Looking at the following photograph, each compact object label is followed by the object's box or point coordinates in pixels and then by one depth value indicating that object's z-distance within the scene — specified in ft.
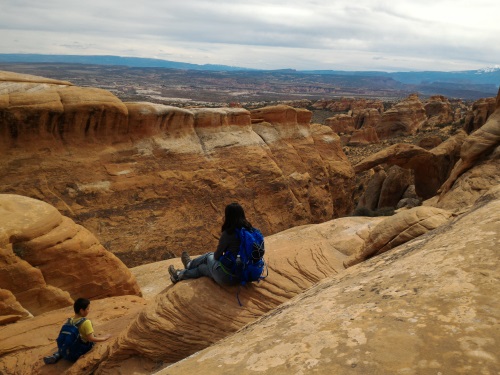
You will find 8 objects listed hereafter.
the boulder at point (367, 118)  197.14
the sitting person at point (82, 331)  22.08
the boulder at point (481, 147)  48.60
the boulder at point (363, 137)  163.79
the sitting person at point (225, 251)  21.12
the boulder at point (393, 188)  84.12
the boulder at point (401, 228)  22.54
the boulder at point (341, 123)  198.59
